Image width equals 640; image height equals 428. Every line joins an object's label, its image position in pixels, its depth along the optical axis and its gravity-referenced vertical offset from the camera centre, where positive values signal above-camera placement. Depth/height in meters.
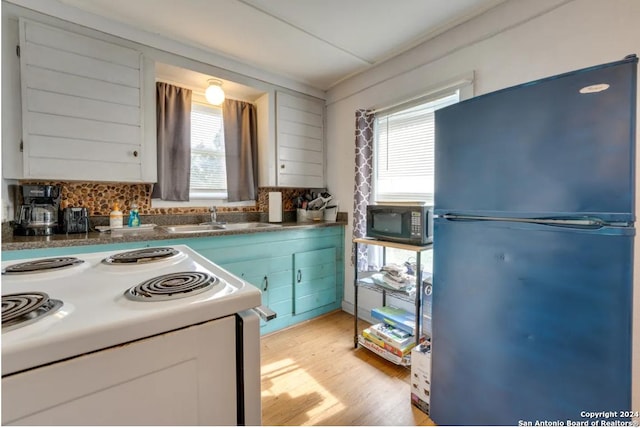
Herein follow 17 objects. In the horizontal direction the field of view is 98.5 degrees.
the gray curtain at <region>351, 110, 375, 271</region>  2.56 +0.39
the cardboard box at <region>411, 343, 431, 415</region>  1.51 -0.95
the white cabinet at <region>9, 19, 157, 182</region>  1.68 +0.67
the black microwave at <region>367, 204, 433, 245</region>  1.88 -0.11
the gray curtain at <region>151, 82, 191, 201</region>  2.35 +0.58
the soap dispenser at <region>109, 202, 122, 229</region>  2.06 -0.08
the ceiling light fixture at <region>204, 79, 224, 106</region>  2.23 +0.92
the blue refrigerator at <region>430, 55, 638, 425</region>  0.87 -0.16
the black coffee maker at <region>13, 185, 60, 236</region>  1.73 -0.02
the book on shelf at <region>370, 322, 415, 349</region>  1.95 -0.94
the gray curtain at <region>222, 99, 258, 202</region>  2.76 +0.62
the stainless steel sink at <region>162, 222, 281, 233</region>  2.41 -0.17
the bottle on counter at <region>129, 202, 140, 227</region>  2.20 -0.07
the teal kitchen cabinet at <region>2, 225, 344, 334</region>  2.10 -0.49
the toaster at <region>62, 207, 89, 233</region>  1.88 -0.08
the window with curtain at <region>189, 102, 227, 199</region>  2.63 +0.53
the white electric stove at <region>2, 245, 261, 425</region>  0.46 -0.27
